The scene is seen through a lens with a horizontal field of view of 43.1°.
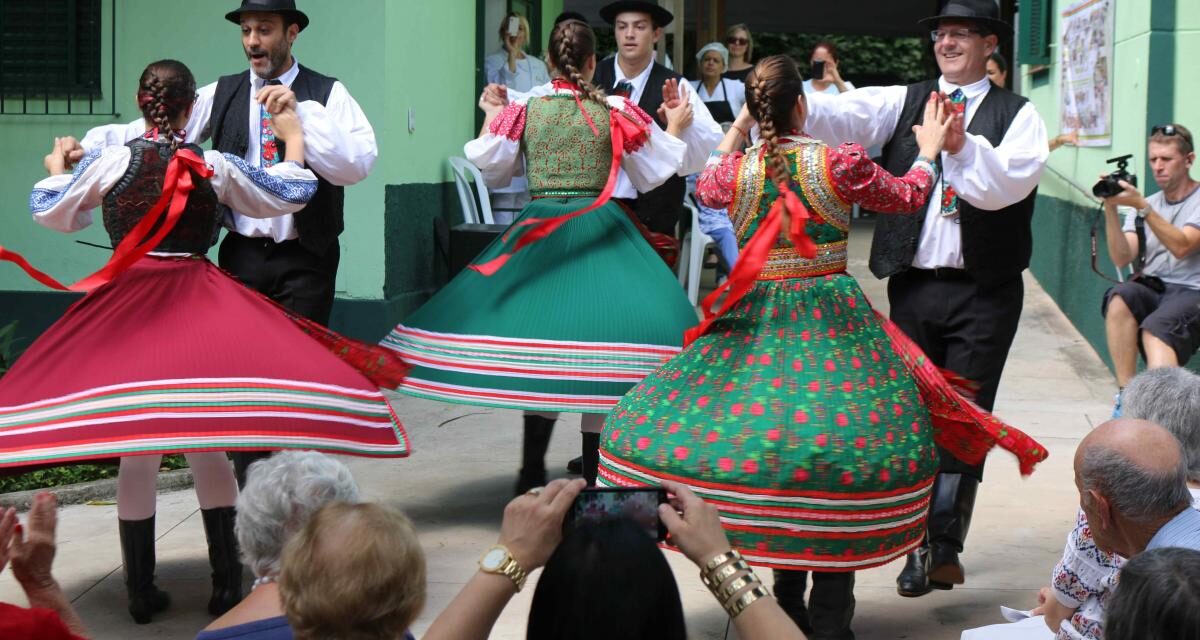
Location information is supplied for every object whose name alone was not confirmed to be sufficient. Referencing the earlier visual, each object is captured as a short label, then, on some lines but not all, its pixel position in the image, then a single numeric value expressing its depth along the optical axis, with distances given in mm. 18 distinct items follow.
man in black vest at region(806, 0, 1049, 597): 4516
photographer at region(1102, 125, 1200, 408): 6039
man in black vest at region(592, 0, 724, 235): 6492
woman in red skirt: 3984
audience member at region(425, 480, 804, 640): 2182
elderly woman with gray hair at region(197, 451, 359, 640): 3000
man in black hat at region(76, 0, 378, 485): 4910
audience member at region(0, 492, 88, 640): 2687
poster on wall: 8492
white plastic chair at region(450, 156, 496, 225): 9516
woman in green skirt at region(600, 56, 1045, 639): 3568
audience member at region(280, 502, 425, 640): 2209
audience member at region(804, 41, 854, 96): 6211
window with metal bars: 7934
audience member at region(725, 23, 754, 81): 11820
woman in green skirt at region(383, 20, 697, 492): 5023
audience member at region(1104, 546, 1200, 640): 1999
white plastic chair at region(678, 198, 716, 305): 10461
